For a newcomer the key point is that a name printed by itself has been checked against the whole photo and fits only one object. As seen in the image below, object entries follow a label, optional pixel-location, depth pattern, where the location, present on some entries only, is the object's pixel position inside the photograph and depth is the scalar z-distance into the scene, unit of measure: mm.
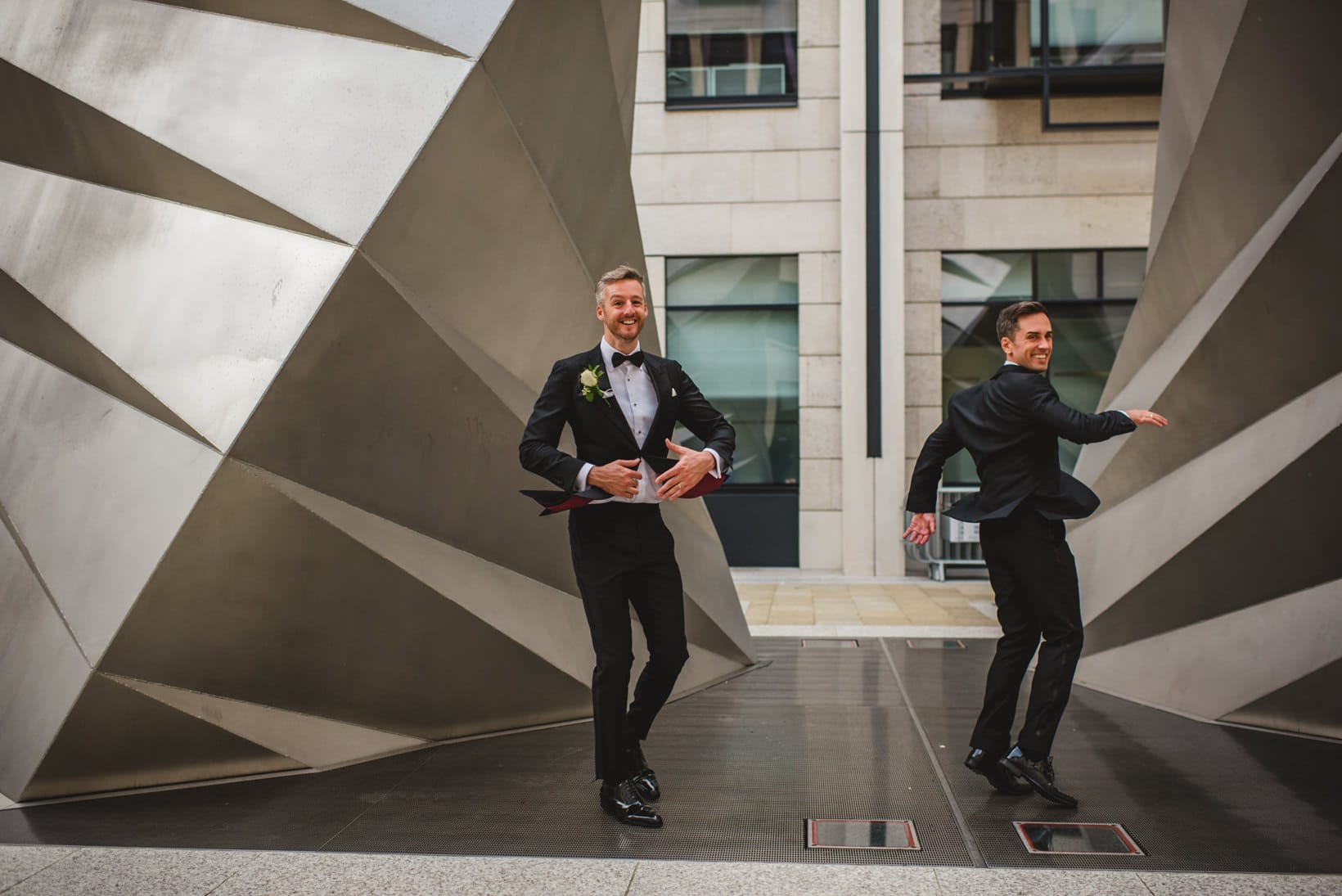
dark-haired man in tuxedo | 4492
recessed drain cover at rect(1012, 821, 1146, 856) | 3869
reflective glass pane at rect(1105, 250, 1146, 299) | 15836
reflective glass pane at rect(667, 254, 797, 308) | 16422
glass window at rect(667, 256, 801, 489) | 16391
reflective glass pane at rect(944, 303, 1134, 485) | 15953
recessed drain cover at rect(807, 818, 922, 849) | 3950
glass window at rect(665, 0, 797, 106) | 16375
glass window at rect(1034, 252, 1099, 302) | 15906
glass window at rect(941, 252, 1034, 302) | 16047
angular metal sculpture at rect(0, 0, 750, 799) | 4656
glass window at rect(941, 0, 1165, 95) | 15680
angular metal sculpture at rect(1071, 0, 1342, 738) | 5566
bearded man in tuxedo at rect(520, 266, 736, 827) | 4316
